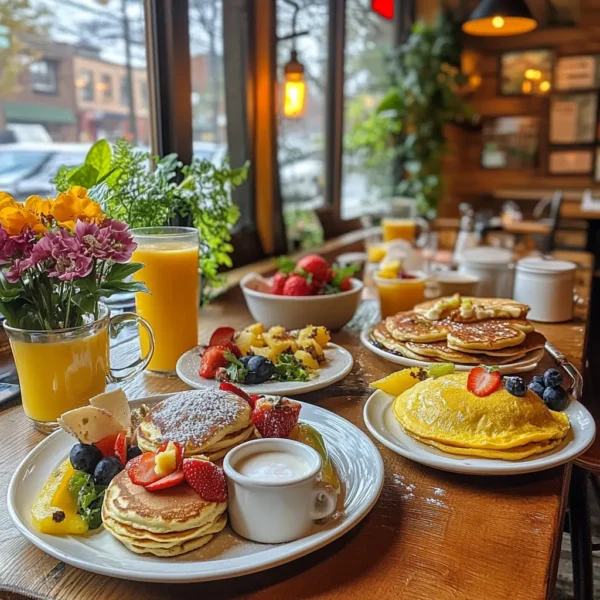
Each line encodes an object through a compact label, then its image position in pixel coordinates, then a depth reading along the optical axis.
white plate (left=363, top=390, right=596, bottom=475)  0.85
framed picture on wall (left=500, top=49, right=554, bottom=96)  6.61
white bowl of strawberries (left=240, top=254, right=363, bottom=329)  1.52
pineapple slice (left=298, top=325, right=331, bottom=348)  1.33
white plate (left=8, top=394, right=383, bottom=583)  0.64
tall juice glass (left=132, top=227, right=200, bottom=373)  1.27
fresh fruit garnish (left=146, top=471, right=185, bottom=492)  0.69
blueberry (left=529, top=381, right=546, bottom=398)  1.05
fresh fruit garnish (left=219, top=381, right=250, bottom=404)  0.90
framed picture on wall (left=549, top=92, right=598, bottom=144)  6.50
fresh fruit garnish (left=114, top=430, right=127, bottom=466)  0.81
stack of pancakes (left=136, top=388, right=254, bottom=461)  0.78
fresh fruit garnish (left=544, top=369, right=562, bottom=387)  1.05
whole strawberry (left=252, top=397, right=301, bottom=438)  0.84
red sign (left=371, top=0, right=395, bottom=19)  4.20
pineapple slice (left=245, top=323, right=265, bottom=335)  1.32
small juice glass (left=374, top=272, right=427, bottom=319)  1.72
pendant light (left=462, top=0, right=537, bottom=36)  3.07
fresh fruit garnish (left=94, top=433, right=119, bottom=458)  0.82
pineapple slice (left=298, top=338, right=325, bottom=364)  1.26
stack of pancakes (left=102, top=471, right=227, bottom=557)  0.66
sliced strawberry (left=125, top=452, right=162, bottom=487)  0.70
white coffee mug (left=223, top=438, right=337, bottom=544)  0.68
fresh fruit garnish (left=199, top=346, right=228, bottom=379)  1.18
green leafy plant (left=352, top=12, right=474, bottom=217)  4.73
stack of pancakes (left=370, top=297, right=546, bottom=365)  1.27
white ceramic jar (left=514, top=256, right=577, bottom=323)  1.72
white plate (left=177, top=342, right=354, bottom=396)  1.12
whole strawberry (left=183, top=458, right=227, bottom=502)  0.69
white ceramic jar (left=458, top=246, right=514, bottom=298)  1.97
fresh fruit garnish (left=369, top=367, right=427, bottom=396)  1.09
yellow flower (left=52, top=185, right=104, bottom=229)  0.93
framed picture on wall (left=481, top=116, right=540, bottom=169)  6.84
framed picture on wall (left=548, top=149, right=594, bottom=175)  6.64
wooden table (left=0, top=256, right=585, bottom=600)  0.66
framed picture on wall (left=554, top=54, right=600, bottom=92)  6.40
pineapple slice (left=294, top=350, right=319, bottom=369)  1.23
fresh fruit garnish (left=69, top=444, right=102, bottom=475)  0.79
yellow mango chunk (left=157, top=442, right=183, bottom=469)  0.71
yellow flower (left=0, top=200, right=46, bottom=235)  0.88
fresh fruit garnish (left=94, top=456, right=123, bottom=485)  0.77
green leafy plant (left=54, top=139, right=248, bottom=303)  1.23
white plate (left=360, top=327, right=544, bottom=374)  1.24
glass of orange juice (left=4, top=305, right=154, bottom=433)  0.98
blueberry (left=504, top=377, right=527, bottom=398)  0.94
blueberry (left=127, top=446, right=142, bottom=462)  0.82
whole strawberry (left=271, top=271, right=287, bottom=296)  1.59
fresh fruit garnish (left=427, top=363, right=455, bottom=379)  1.08
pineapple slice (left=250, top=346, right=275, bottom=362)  1.25
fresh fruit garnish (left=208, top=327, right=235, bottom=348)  1.27
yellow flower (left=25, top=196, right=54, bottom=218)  0.93
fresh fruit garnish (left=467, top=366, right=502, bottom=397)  0.95
